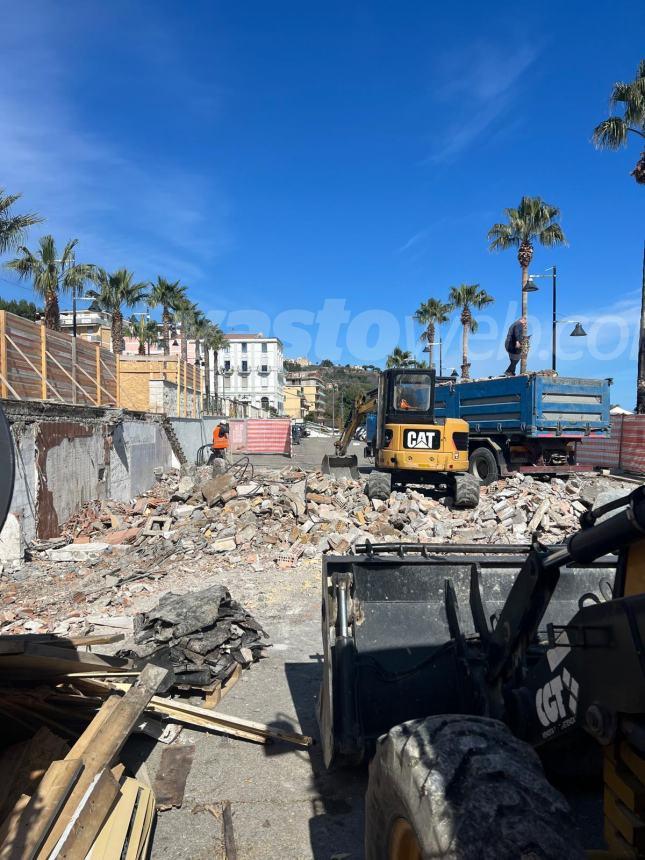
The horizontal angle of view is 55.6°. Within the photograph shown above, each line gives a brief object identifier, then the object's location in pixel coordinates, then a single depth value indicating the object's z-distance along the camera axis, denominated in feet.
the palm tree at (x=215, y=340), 210.59
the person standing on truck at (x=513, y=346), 74.93
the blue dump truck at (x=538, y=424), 50.98
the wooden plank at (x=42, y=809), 8.23
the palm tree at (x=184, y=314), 160.86
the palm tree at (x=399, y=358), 193.98
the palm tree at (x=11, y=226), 75.87
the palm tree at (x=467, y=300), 140.97
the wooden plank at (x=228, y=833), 10.59
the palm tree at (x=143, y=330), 170.60
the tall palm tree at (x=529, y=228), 103.40
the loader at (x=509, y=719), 5.75
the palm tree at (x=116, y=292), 128.06
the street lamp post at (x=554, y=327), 75.80
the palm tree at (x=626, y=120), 71.92
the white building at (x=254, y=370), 315.37
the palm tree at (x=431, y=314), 172.35
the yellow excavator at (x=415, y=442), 42.24
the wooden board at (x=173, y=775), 12.04
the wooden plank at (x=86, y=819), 8.55
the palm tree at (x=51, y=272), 95.25
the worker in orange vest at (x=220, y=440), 64.70
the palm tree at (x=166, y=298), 154.40
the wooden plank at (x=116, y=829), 9.12
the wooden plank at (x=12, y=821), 8.53
